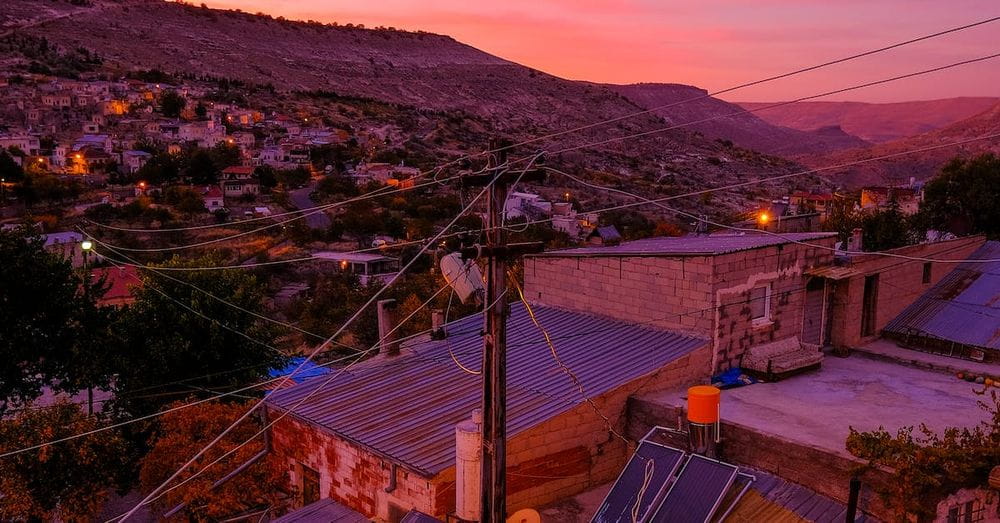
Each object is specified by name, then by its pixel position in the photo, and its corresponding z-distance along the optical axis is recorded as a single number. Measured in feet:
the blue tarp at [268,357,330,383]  70.03
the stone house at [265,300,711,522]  37.37
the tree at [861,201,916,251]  85.66
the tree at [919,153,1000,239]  105.60
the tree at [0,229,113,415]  66.23
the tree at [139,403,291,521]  44.70
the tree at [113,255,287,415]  66.80
